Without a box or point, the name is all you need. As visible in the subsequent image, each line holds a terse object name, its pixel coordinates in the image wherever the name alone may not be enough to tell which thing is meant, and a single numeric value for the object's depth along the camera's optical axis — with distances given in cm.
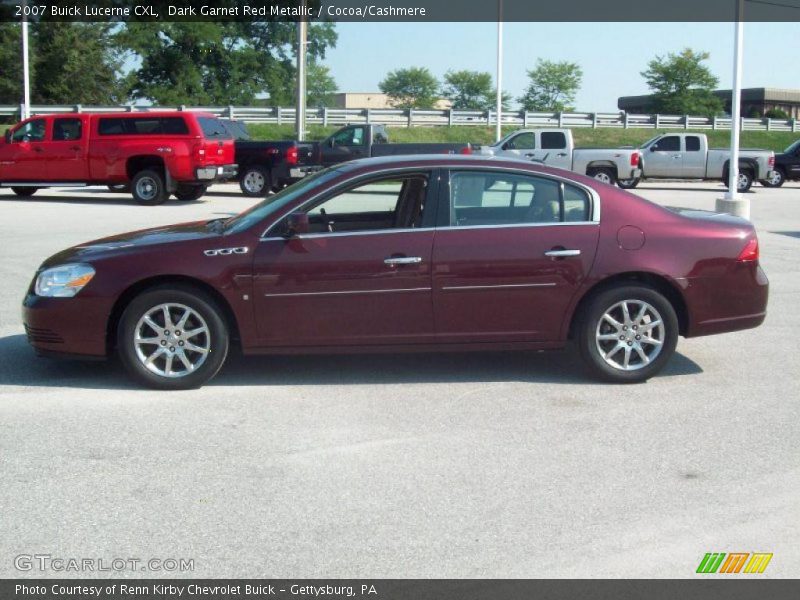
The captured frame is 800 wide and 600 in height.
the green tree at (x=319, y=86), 13138
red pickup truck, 2155
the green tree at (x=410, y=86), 12656
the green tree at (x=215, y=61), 5947
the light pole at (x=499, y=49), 3656
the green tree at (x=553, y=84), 8819
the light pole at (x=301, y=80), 3199
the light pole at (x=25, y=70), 3366
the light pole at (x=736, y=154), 1900
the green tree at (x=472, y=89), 11731
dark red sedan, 667
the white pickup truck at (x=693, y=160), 3159
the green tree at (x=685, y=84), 6744
